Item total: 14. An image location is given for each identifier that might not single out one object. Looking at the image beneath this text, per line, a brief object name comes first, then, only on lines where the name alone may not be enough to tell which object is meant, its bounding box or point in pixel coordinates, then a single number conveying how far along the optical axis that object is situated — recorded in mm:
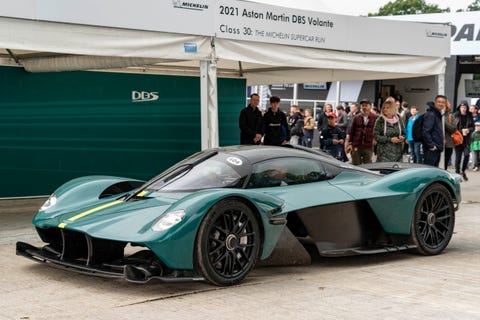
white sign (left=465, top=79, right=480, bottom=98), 28922
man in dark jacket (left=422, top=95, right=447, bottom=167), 12656
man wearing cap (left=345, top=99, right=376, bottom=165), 12836
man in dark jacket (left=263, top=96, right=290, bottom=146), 14398
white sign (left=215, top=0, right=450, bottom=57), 9891
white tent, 8523
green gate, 12016
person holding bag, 14484
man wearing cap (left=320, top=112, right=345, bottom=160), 18328
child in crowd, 21391
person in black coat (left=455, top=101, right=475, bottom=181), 18191
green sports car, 6113
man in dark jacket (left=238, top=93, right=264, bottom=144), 13695
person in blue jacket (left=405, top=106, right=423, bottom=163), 16848
